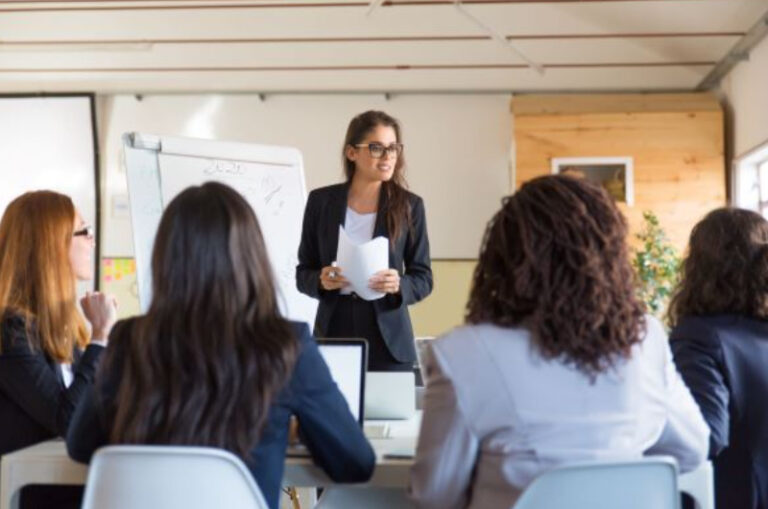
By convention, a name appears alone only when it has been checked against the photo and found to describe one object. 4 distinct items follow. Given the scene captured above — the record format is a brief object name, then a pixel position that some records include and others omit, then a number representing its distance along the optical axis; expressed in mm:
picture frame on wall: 6656
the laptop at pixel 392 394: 2463
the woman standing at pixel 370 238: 3100
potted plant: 6020
